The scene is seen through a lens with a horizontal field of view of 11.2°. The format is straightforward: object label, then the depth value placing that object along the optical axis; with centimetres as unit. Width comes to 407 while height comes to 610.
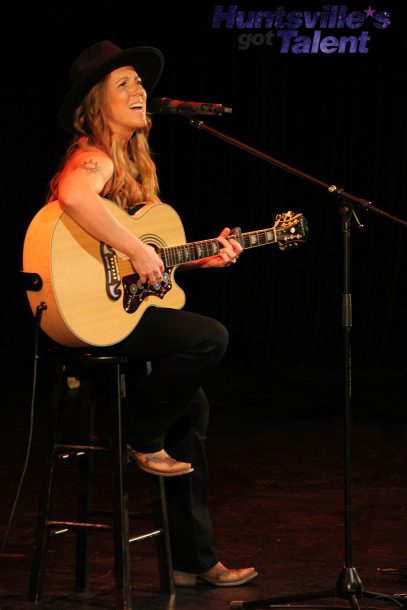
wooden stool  729
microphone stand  702
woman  729
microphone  745
